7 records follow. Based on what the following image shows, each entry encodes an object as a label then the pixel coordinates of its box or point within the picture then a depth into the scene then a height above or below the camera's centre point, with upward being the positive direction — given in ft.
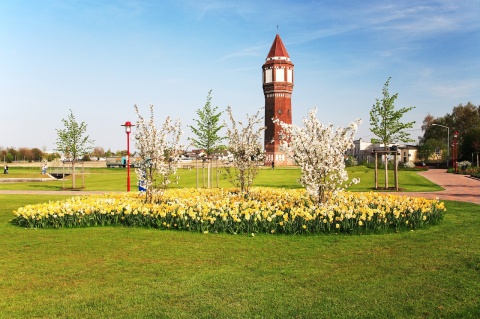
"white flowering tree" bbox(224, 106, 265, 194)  47.90 +1.50
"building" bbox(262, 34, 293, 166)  262.06 +48.21
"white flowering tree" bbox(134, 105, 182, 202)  44.01 +1.18
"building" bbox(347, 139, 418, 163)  335.67 +9.29
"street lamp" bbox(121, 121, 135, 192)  68.97 +5.75
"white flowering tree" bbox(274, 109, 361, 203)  38.58 +0.98
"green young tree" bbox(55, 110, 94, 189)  87.86 +5.02
